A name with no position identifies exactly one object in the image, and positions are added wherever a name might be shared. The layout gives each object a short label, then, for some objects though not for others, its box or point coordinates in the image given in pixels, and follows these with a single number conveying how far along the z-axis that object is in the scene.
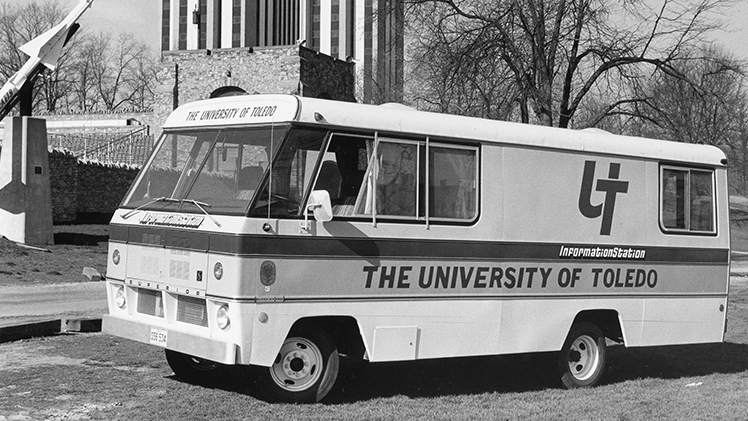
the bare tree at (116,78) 90.50
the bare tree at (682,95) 26.61
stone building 48.00
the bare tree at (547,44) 25.67
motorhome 8.59
